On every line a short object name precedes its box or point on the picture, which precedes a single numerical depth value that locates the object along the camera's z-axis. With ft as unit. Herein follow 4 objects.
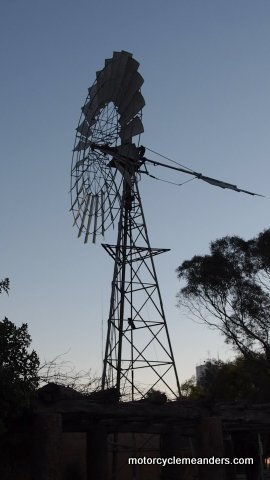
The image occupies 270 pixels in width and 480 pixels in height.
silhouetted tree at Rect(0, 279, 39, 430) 28.25
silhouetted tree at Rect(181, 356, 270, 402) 98.07
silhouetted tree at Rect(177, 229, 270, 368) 87.40
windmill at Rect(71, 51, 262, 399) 57.93
